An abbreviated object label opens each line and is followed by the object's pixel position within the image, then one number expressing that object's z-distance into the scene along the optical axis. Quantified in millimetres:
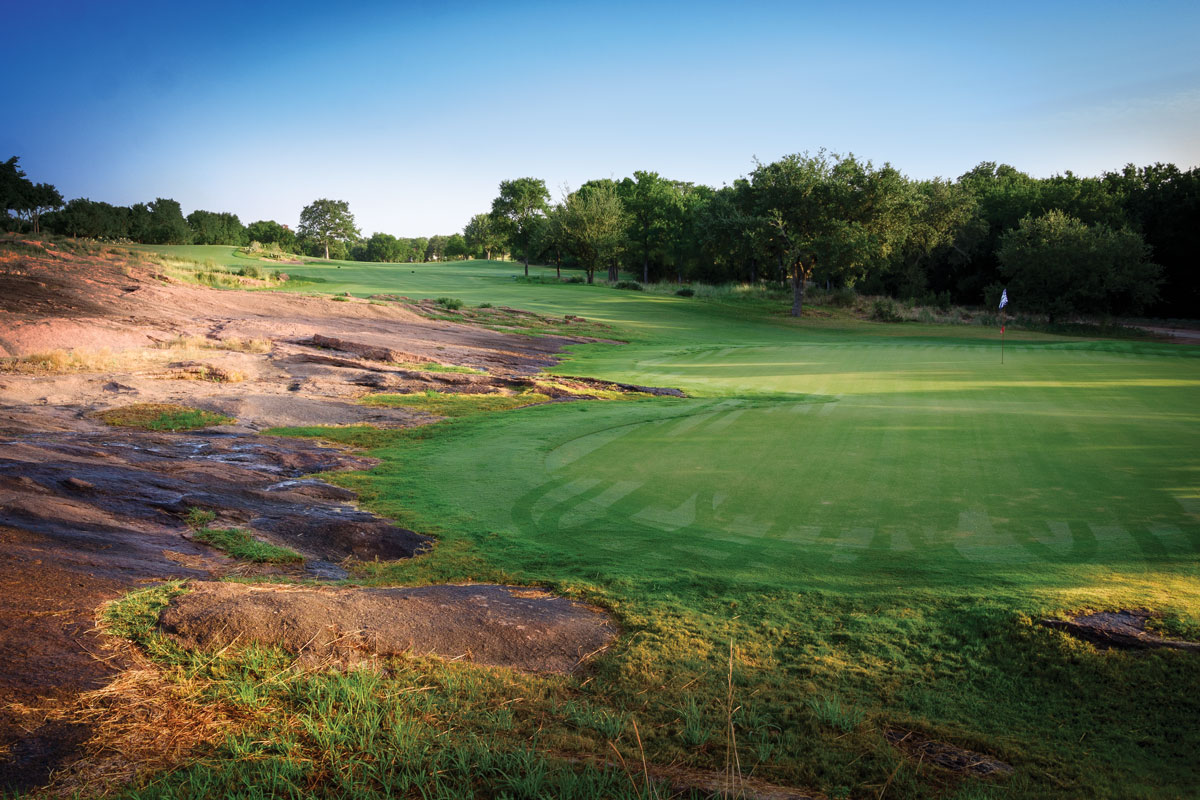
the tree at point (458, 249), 129375
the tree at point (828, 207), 43188
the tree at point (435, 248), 181500
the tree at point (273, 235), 107250
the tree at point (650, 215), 72438
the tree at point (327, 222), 112562
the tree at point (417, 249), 175000
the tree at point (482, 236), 92625
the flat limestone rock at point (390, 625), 3781
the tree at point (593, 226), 58625
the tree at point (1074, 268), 40312
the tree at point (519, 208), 69688
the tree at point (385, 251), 161750
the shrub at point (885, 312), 45769
